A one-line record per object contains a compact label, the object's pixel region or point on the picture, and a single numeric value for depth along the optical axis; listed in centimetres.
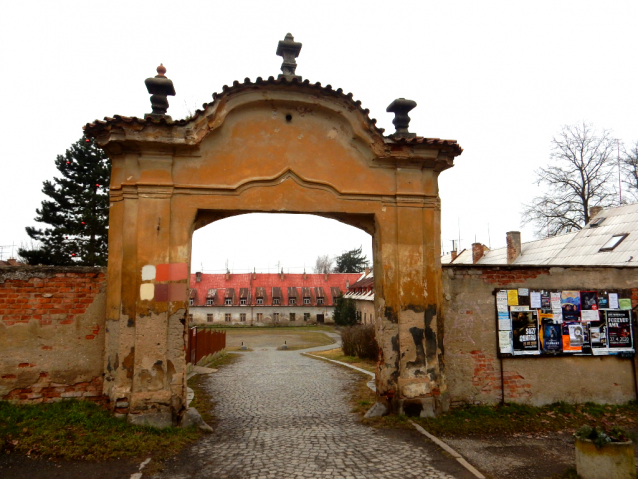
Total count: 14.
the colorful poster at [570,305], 834
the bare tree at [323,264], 8135
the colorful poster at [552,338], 818
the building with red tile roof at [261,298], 5172
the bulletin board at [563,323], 813
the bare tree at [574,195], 2675
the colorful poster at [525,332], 810
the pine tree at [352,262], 6253
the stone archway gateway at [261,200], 691
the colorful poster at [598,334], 838
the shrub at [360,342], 1720
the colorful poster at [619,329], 845
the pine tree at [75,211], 2573
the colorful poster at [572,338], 827
